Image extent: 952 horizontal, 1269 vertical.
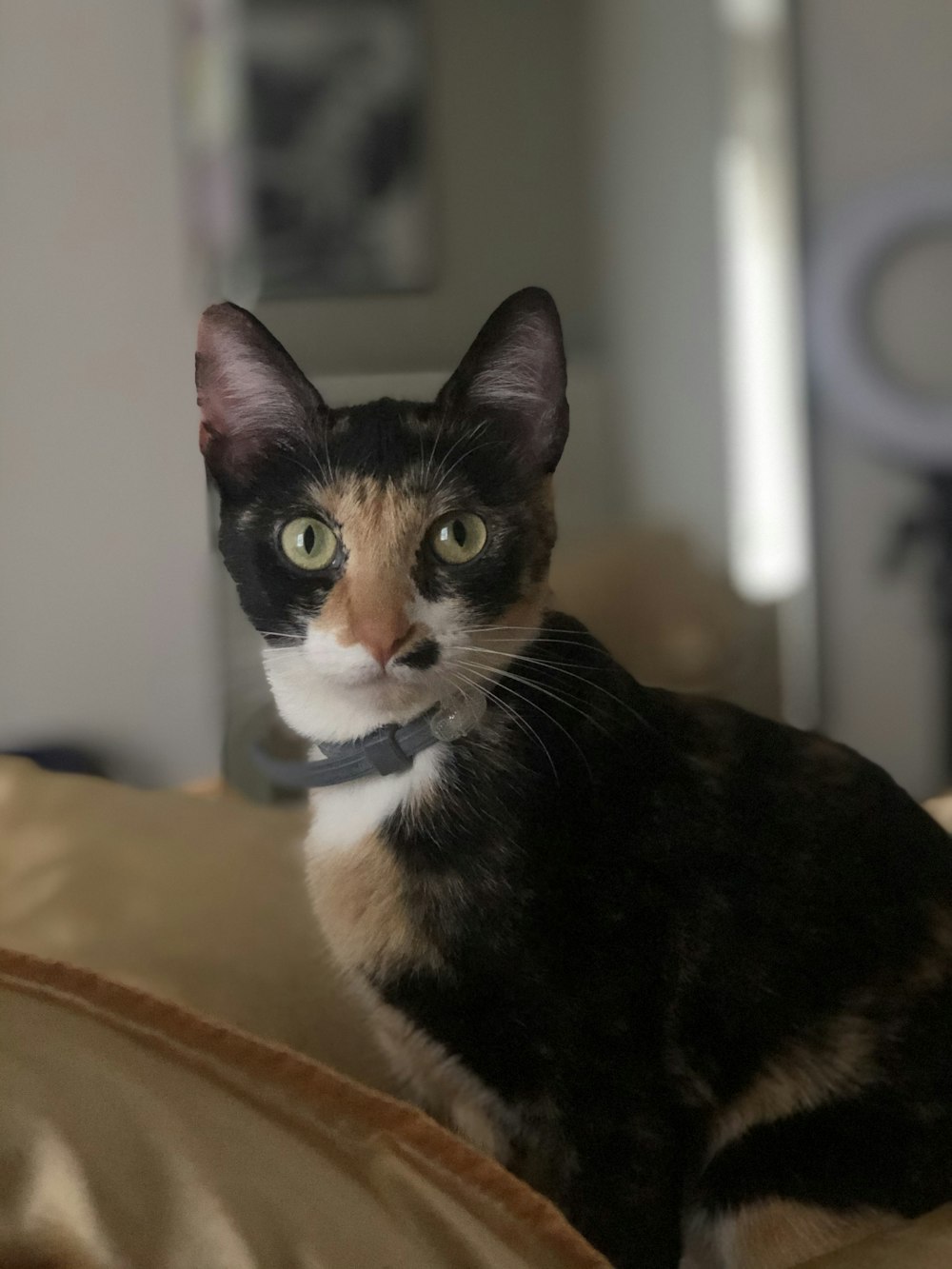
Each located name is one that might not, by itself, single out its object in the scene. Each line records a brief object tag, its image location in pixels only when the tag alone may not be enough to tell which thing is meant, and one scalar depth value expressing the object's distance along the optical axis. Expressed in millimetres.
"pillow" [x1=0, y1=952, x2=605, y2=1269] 588
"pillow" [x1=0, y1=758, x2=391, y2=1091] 903
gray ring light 1052
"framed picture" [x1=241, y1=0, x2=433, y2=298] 972
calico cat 723
